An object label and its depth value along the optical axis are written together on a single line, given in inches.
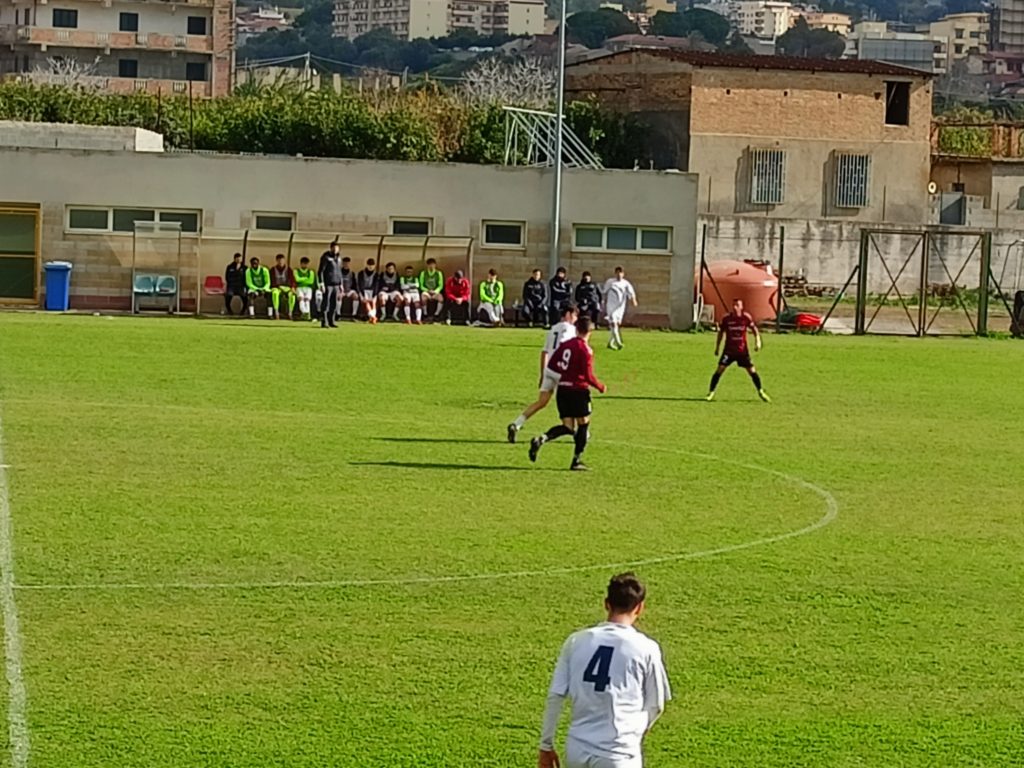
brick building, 2935.5
